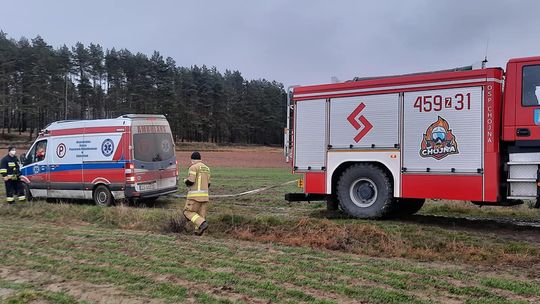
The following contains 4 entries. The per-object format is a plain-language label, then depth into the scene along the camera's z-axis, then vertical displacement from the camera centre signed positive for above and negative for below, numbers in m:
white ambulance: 13.65 -0.42
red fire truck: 8.64 +0.15
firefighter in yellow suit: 9.34 -0.88
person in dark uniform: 14.78 -0.87
